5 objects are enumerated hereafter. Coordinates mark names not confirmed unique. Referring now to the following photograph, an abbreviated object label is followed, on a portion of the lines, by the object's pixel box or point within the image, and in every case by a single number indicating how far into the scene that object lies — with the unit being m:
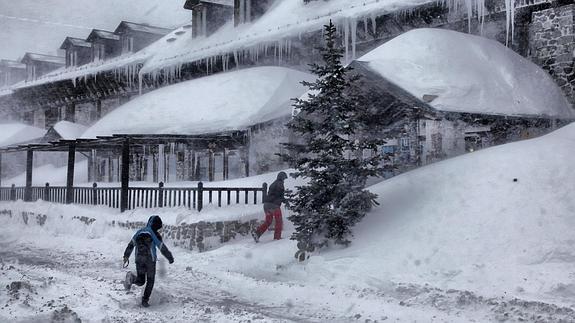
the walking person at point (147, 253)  7.72
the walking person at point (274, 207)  11.67
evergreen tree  10.10
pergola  15.73
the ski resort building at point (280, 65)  13.33
